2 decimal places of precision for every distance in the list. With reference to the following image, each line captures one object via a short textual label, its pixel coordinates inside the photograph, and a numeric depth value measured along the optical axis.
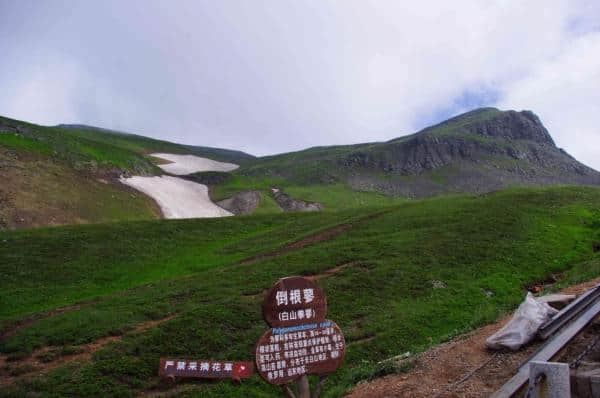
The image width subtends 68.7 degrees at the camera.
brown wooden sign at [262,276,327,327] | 10.77
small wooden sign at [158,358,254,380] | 11.29
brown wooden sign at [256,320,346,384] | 10.30
